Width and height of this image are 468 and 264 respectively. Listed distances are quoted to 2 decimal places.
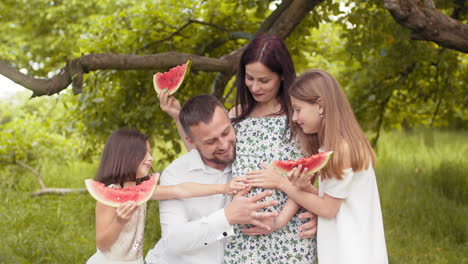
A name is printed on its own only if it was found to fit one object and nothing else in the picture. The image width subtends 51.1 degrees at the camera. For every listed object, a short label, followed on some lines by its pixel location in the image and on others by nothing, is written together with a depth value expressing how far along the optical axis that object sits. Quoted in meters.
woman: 2.65
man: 2.51
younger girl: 2.63
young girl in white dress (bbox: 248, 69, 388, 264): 2.54
